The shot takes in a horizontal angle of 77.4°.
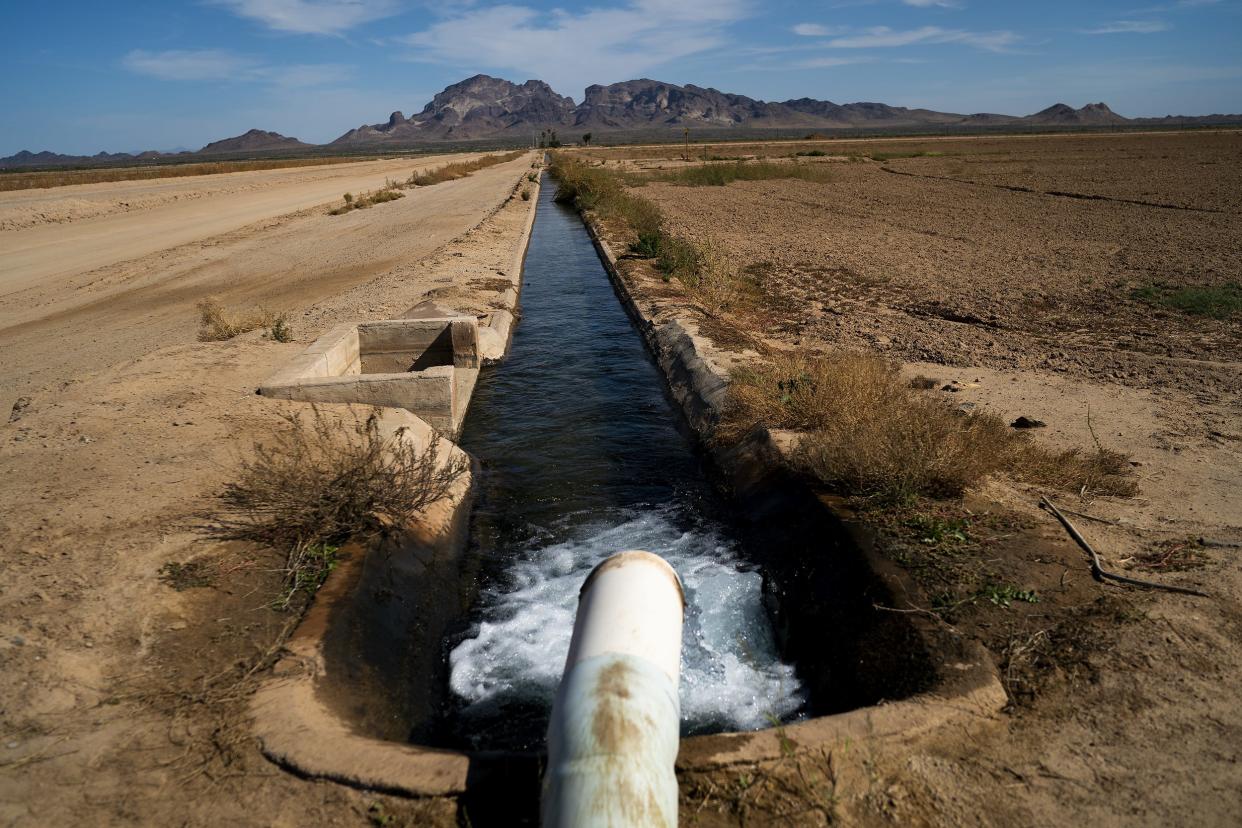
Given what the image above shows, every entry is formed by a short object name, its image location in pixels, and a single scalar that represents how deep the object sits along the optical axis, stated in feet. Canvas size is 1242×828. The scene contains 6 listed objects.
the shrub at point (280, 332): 31.99
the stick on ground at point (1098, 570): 14.38
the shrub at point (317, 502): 16.49
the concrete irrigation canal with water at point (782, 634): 10.98
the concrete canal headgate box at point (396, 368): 24.17
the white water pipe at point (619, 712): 8.77
